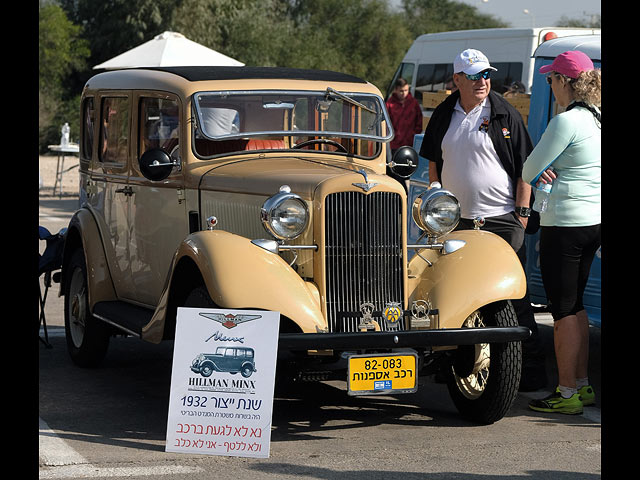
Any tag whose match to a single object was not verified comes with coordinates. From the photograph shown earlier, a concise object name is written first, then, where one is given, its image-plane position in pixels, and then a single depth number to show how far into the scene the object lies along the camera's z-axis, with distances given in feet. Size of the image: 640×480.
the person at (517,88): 41.11
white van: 53.01
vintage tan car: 18.08
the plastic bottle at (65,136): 70.38
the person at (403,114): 48.80
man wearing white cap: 22.30
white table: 66.95
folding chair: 26.43
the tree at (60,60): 135.64
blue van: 23.86
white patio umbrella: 59.11
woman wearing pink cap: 20.07
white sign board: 17.03
